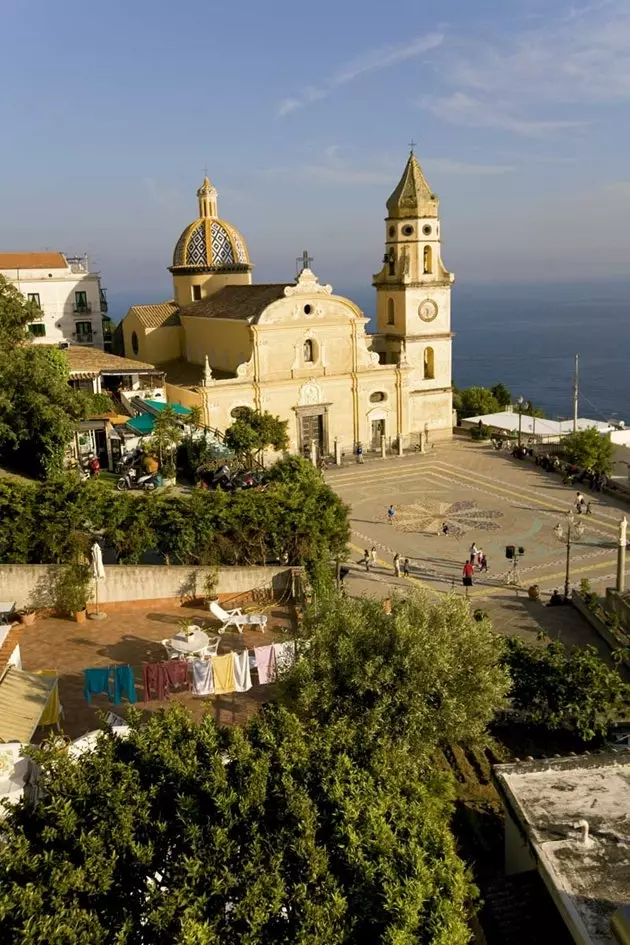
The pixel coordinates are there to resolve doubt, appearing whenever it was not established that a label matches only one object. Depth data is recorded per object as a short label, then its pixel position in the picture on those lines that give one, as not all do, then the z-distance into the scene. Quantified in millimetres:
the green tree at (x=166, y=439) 31344
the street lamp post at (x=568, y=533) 23438
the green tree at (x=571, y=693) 15547
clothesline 15422
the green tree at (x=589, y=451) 38000
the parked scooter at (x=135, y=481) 30361
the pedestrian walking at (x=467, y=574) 24719
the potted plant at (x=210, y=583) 20891
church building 40438
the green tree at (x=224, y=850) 7344
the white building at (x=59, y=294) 46438
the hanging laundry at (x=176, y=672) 15938
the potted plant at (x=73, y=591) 19547
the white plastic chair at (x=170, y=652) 16859
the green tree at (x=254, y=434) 34531
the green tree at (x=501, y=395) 67375
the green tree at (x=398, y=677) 12539
